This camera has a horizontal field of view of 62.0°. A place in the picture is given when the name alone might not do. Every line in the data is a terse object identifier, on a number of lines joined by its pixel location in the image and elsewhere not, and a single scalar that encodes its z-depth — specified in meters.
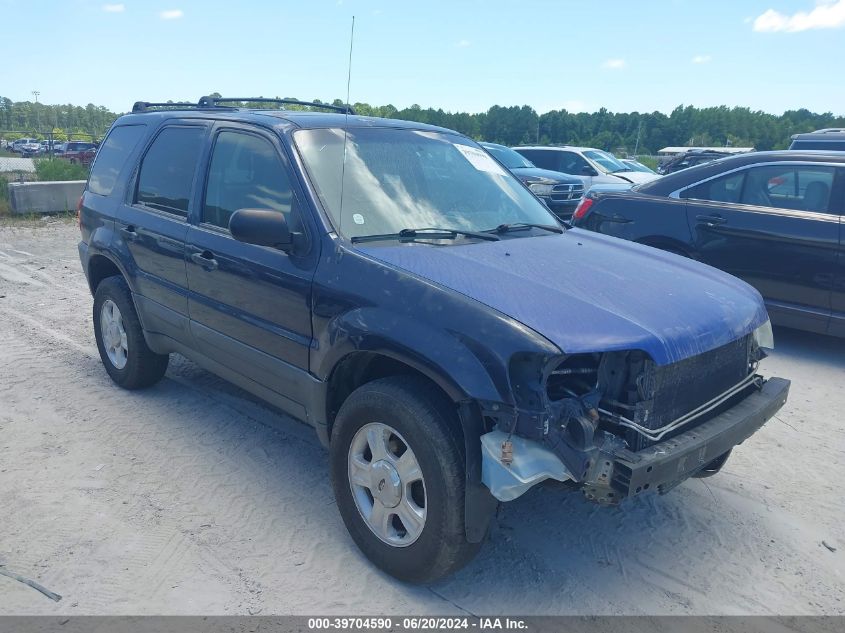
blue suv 2.64
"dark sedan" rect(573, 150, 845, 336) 5.96
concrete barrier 13.69
